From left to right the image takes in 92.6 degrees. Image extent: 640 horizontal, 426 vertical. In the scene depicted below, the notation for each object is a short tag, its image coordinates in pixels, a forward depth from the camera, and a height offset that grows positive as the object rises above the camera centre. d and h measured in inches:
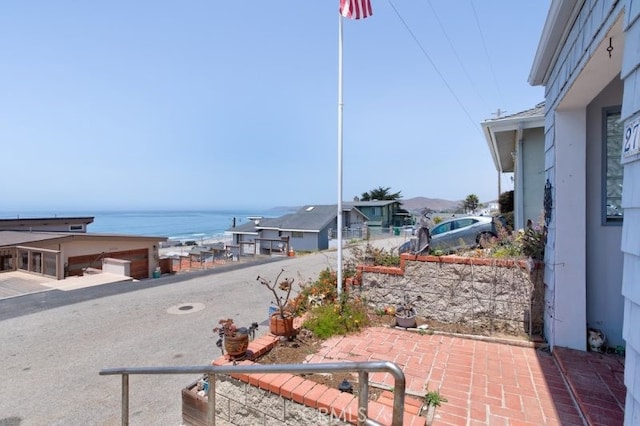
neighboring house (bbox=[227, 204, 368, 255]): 1201.4 -79.9
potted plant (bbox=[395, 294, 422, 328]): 197.0 -67.4
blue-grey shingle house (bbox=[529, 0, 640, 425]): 140.6 +5.6
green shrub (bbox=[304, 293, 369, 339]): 190.5 -69.8
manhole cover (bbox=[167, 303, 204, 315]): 341.4 -113.8
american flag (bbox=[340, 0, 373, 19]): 223.1 +148.7
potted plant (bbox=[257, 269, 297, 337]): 174.4 -64.8
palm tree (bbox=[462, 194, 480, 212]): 1583.7 +57.1
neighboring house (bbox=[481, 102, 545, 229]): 284.8 +64.4
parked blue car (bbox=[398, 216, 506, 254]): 380.5 -21.6
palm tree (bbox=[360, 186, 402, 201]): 2207.2 +126.9
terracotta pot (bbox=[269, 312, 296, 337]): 174.4 -65.5
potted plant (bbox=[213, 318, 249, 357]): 144.8 -61.7
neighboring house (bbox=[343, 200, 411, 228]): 1707.7 -0.1
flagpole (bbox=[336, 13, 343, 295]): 240.2 +64.6
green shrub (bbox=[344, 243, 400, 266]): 233.8 -35.3
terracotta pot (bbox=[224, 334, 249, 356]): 144.7 -63.2
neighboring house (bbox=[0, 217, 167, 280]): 526.9 -84.6
